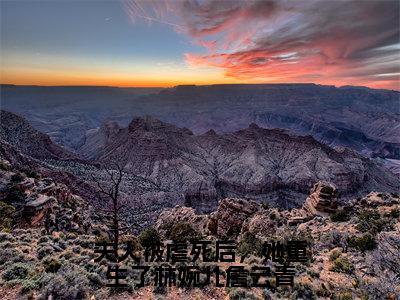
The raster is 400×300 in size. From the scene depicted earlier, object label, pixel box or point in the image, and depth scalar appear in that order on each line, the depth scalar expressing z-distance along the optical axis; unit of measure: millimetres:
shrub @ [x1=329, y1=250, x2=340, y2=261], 21328
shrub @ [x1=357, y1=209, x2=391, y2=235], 25708
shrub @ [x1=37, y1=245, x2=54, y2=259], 17641
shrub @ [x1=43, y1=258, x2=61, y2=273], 14641
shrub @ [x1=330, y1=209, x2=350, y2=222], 33812
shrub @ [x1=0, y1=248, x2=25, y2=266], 15750
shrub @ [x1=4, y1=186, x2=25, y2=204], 35778
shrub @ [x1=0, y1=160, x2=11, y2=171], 41869
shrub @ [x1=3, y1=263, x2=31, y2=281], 13766
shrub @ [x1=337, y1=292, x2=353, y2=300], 14547
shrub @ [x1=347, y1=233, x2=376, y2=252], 22250
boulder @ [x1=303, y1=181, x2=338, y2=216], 38656
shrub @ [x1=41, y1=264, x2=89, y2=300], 12343
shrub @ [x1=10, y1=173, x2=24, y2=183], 38659
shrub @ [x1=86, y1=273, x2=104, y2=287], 13945
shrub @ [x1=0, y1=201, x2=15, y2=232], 28031
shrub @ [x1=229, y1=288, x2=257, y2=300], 13789
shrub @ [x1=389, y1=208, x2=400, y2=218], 29000
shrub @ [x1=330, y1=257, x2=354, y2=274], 19094
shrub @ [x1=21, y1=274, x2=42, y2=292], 12688
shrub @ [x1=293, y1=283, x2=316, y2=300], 15038
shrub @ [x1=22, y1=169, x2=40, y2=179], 50491
